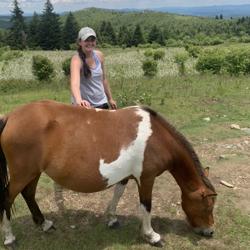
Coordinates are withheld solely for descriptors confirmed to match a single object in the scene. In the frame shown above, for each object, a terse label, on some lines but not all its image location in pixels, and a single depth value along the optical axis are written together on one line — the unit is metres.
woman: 3.98
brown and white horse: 3.60
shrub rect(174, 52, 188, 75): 28.02
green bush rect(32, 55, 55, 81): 22.81
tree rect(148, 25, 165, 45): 72.20
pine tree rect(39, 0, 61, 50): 67.06
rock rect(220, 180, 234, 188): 5.19
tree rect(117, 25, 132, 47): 70.50
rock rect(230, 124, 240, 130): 7.63
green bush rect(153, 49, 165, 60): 36.62
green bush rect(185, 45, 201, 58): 35.66
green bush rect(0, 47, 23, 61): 40.58
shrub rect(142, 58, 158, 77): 22.95
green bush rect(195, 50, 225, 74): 20.98
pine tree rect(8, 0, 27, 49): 68.38
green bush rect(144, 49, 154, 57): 38.24
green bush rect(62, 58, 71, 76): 23.90
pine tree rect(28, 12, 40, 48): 67.81
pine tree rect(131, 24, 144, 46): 70.11
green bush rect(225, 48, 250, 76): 18.09
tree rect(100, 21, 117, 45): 73.22
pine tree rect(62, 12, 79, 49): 69.16
